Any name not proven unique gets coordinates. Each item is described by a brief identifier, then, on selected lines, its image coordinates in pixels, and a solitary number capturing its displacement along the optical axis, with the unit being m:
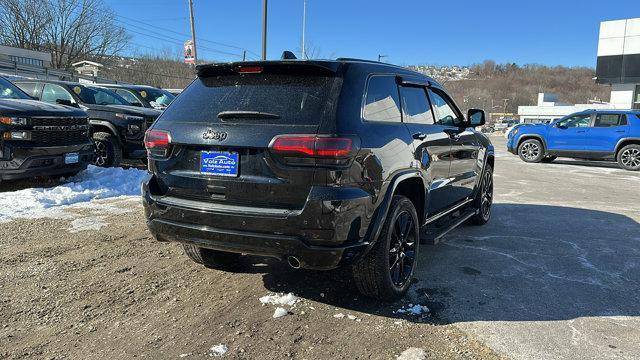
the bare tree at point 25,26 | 43.94
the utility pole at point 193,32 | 24.60
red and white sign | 24.34
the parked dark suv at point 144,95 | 13.18
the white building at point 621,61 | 27.08
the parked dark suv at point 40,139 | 6.75
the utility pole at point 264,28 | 18.28
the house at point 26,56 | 40.19
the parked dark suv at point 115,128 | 9.20
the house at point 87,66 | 48.34
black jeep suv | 3.02
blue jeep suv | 14.19
